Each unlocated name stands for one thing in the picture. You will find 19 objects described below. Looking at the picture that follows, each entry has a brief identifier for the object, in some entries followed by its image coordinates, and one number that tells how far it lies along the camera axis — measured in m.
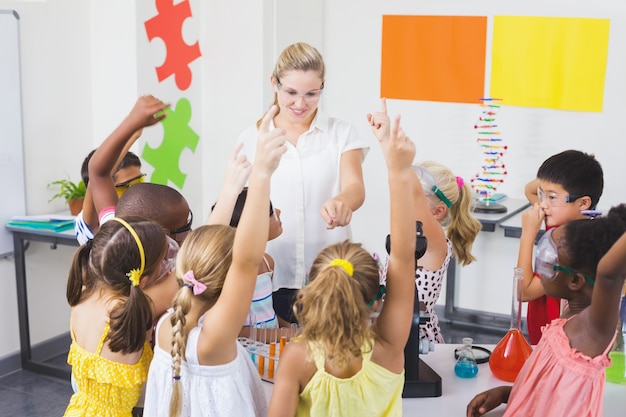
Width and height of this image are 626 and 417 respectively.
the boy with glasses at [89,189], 2.29
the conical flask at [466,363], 1.95
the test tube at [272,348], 1.90
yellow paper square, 4.10
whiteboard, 3.50
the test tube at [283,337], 1.91
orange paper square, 4.36
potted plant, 3.72
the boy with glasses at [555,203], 2.36
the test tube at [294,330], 2.01
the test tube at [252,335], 1.93
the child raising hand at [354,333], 1.47
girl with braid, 1.52
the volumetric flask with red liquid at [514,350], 1.93
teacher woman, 2.46
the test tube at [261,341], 1.91
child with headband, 1.79
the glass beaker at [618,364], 1.84
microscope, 1.84
